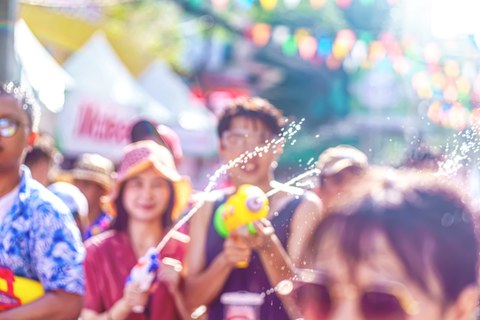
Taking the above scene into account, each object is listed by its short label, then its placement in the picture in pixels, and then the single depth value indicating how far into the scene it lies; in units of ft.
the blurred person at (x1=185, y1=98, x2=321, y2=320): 19.45
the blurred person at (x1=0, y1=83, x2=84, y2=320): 16.79
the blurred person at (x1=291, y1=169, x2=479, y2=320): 7.59
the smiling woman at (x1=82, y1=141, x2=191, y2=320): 20.89
